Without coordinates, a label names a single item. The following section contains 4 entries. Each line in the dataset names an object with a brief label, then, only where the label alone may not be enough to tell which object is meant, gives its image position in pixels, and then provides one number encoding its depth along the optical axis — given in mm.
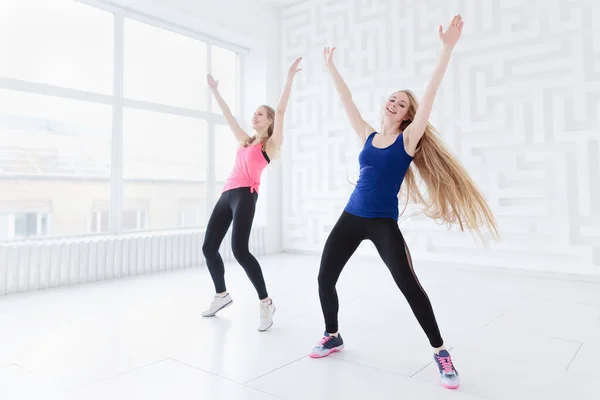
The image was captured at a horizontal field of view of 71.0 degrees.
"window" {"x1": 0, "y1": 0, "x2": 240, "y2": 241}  3271
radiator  2928
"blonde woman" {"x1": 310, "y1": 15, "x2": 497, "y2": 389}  1528
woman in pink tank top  2145
